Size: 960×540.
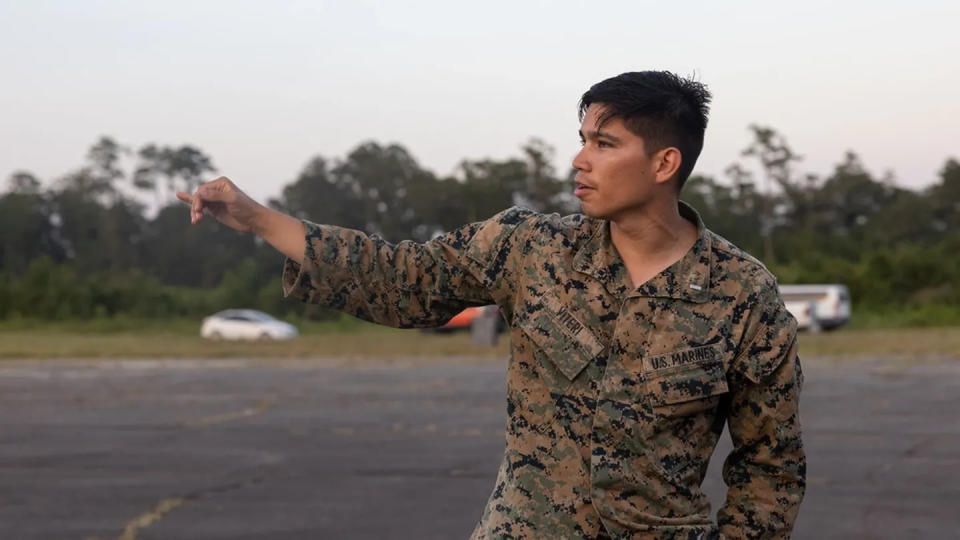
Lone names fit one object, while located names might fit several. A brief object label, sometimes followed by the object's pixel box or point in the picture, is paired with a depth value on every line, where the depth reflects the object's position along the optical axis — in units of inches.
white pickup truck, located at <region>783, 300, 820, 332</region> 1839.3
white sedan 1886.8
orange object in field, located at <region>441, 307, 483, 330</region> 1911.9
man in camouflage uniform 117.7
